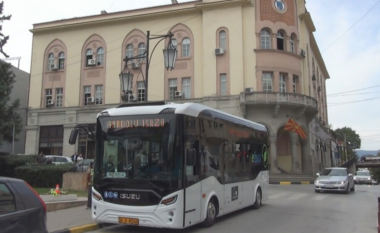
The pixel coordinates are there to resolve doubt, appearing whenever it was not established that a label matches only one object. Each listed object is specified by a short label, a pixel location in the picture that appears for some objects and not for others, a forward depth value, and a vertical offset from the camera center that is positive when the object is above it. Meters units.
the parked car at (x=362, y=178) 39.97 -1.52
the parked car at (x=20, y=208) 4.86 -0.62
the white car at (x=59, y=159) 27.02 +0.32
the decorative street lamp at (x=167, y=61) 15.23 +4.22
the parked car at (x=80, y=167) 20.20 -0.21
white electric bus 8.41 -0.06
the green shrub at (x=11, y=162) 21.95 +0.07
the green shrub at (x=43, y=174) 18.89 -0.55
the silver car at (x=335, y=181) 20.31 -0.95
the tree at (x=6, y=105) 23.89 +3.81
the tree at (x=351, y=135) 114.69 +9.06
